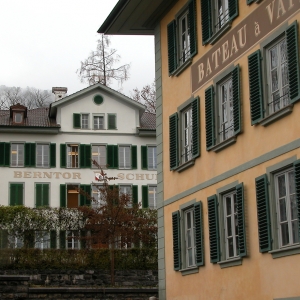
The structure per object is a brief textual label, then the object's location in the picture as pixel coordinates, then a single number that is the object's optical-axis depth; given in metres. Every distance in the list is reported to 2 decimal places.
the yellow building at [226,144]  15.00
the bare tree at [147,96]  57.66
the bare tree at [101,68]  55.16
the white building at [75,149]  47.00
